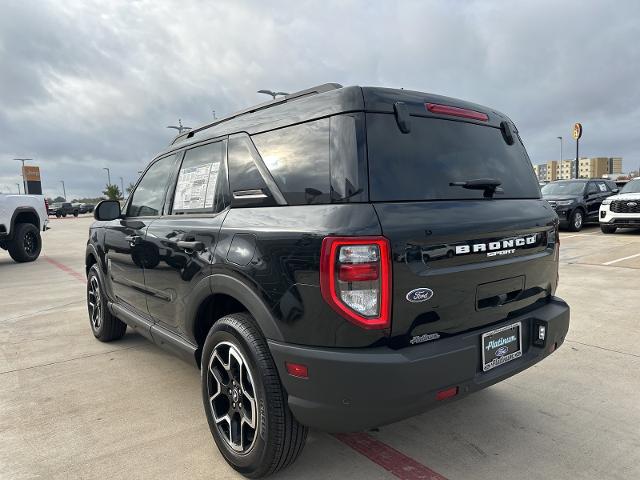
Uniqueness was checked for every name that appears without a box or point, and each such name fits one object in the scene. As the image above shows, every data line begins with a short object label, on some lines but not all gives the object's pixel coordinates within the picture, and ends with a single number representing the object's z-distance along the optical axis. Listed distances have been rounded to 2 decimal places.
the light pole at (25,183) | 59.84
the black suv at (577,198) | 13.98
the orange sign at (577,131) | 29.62
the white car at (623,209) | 12.05
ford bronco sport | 1.92
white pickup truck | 10.55
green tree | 76.11
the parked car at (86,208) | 55.53
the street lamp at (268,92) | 17.31
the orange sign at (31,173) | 61.47
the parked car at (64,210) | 48.38
